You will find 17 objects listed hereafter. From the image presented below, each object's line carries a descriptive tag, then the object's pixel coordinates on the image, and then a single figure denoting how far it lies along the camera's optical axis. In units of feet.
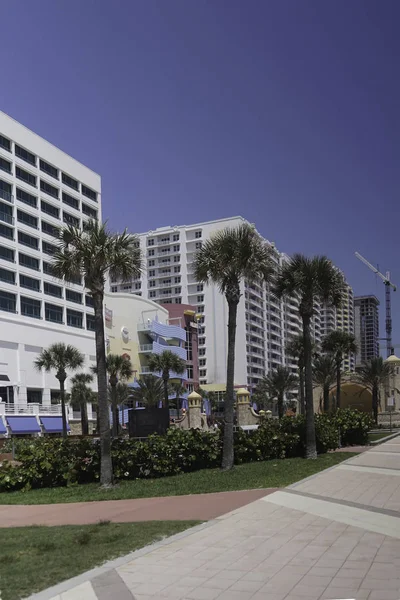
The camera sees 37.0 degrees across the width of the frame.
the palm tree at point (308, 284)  79.82
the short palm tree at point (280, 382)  243.52
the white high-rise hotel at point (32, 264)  202.18
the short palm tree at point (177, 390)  281.13
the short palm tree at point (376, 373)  204.13
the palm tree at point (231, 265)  67.87
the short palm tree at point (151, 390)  222.89
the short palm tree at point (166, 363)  200.05
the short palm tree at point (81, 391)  211.00
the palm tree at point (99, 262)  58.39
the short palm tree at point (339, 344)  166.09
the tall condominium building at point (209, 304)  403.95
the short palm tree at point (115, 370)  165.35
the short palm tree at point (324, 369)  197.16
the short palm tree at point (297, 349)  177.49
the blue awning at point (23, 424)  184.84
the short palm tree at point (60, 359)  169.17
